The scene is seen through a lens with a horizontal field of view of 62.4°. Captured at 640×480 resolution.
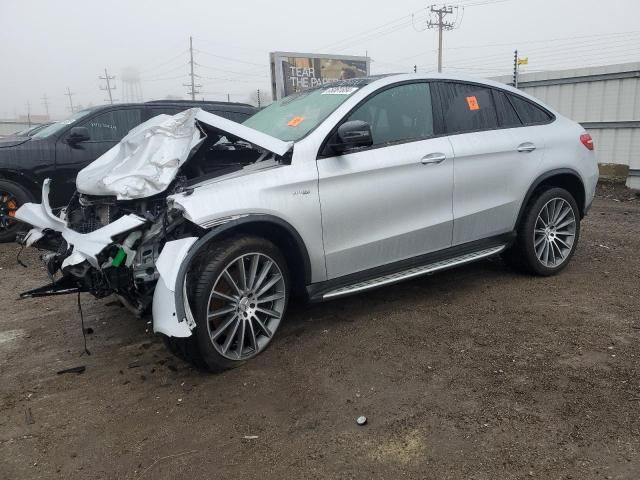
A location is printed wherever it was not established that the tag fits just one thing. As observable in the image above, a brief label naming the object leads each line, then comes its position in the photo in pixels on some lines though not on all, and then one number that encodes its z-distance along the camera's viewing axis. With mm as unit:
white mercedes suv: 3213
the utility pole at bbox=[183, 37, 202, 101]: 66762
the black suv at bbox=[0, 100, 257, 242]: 6906
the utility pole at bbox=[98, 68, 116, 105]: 82412
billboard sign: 16344
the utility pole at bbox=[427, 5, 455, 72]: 43156
